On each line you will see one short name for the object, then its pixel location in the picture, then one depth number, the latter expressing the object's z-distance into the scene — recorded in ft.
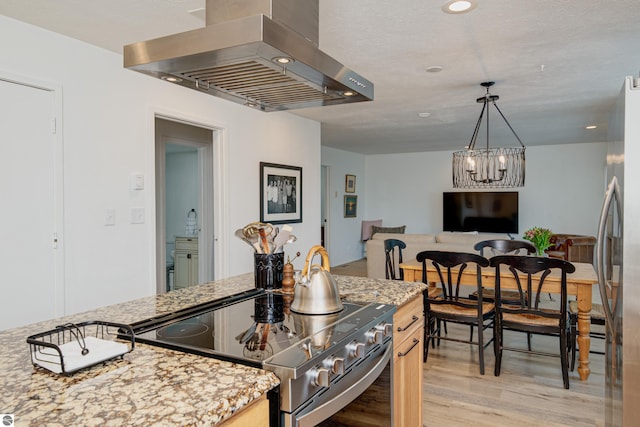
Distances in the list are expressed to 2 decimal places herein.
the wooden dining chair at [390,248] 13.42
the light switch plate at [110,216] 10.16
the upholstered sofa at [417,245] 17.80
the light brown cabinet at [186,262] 17.60
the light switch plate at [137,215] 10.77
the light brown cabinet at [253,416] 3.26
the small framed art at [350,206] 30.35
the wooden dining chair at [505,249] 12.44
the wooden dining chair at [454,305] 10.68
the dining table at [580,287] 10.28
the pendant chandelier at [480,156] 13.61
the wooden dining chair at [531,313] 9.77
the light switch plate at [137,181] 10.71
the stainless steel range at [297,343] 3.78
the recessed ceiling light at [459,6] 7.57
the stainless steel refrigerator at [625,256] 5.42
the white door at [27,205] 8.48
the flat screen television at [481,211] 28.25
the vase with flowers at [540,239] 13.03
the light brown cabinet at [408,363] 6.11
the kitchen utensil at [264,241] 6.62
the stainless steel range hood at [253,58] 4.27
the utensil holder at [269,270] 6.80
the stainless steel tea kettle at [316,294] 5.42
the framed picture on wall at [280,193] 15.47
